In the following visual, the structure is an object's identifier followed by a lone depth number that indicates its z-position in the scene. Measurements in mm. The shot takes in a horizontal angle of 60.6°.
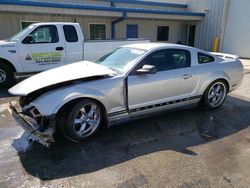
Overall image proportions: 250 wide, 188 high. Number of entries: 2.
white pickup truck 6539
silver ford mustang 3229
